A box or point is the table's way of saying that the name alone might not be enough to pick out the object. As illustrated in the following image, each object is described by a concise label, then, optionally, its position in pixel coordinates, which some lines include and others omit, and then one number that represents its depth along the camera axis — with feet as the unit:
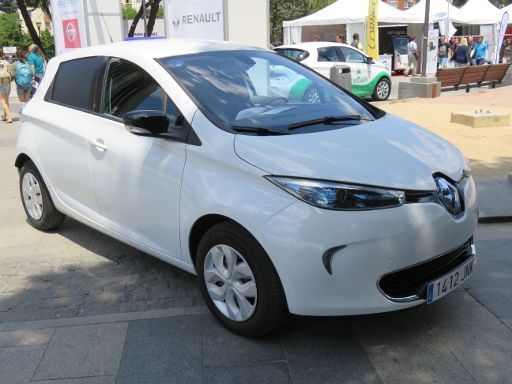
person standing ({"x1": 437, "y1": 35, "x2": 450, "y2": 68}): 79.59
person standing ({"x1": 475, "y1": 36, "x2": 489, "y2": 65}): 76.54
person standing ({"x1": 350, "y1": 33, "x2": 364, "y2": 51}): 69.53
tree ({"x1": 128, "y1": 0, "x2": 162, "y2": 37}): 85.90
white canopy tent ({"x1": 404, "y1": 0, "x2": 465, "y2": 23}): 86.84
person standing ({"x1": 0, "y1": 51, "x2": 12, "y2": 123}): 41.65
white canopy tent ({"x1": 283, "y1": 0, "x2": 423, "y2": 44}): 80.69
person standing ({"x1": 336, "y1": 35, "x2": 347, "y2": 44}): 71.01
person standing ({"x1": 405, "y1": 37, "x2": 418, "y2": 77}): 78.15
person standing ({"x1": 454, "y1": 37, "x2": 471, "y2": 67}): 73.36
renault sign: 26.71
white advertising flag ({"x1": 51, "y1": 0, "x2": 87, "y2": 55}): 39.73
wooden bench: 50.37
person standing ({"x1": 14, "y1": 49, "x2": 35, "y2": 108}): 41.67
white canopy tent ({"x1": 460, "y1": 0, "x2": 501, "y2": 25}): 95.30
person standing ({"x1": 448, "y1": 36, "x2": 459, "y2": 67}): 84.15
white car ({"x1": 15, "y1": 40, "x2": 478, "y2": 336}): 9.29
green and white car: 48.96
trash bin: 38.60
